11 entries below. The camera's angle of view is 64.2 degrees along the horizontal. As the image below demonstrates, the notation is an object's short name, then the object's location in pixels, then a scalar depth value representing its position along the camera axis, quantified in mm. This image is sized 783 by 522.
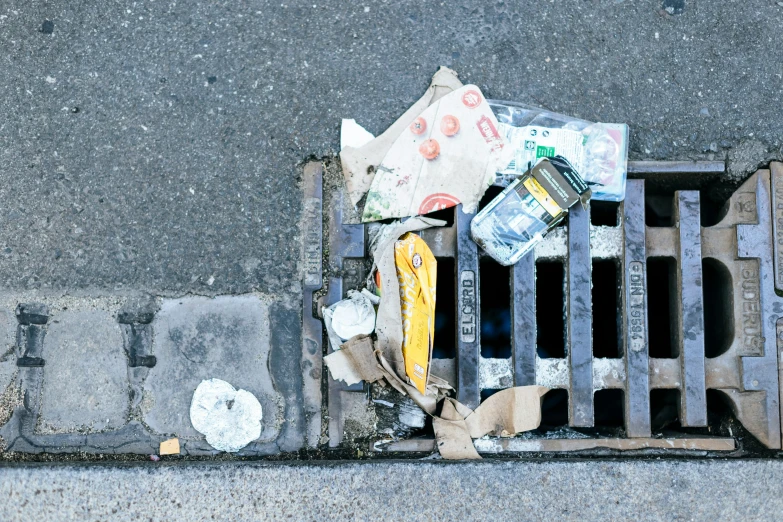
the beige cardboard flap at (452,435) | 2023
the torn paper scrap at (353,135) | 2156
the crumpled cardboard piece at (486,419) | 2012
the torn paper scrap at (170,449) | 2064
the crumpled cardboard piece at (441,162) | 2092
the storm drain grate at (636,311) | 2020
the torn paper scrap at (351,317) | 2016
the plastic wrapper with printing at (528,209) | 1980
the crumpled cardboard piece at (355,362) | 1995
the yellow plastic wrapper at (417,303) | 1985
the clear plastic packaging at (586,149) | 2080
